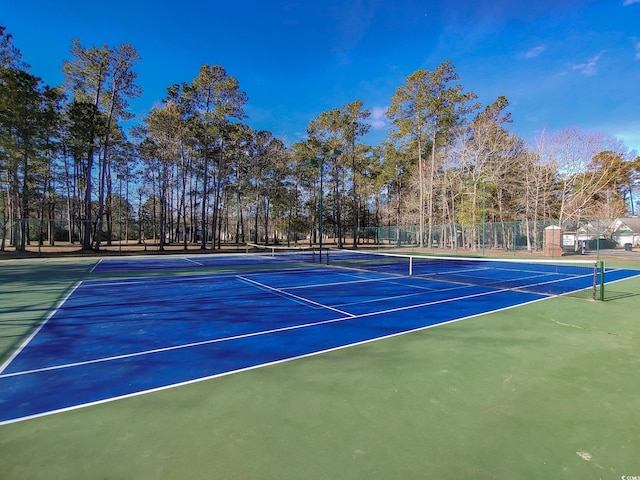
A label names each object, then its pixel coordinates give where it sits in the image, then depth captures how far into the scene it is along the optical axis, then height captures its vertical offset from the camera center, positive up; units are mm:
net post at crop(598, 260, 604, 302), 7796 -1409
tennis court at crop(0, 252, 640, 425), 3566 -1680
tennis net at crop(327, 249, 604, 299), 9859 -1720
